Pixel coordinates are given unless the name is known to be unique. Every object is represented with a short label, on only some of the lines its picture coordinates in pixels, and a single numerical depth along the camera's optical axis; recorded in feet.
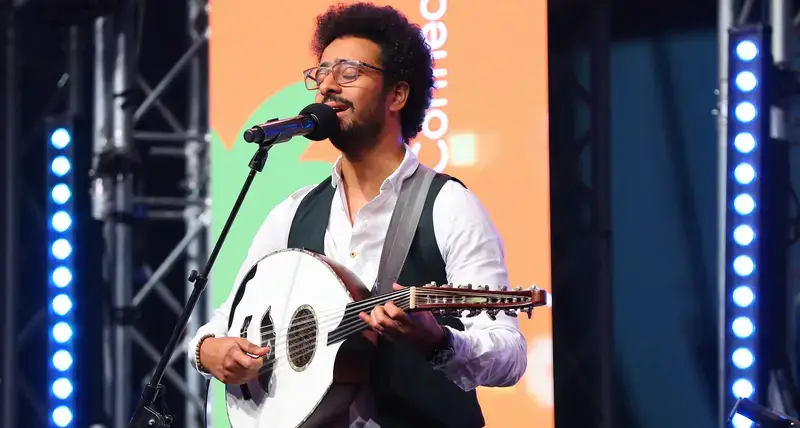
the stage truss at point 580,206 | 32.45
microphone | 17.87
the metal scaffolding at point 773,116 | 27.14
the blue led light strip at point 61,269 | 33.09
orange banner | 26.94
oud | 16.29
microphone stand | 18.29
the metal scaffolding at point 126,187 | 34.71
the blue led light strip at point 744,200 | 26.84
